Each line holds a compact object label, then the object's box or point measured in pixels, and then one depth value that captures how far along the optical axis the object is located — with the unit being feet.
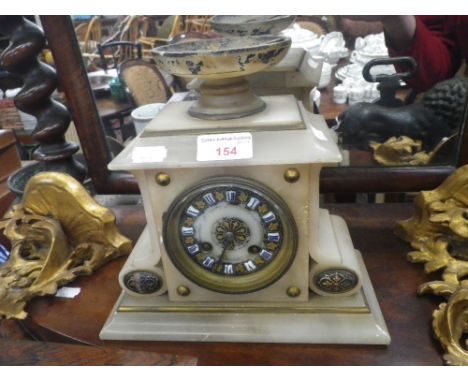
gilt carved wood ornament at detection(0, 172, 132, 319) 2.66
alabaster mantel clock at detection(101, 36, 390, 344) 1.90
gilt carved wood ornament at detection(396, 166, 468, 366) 2.01
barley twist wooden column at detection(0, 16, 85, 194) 2.82
